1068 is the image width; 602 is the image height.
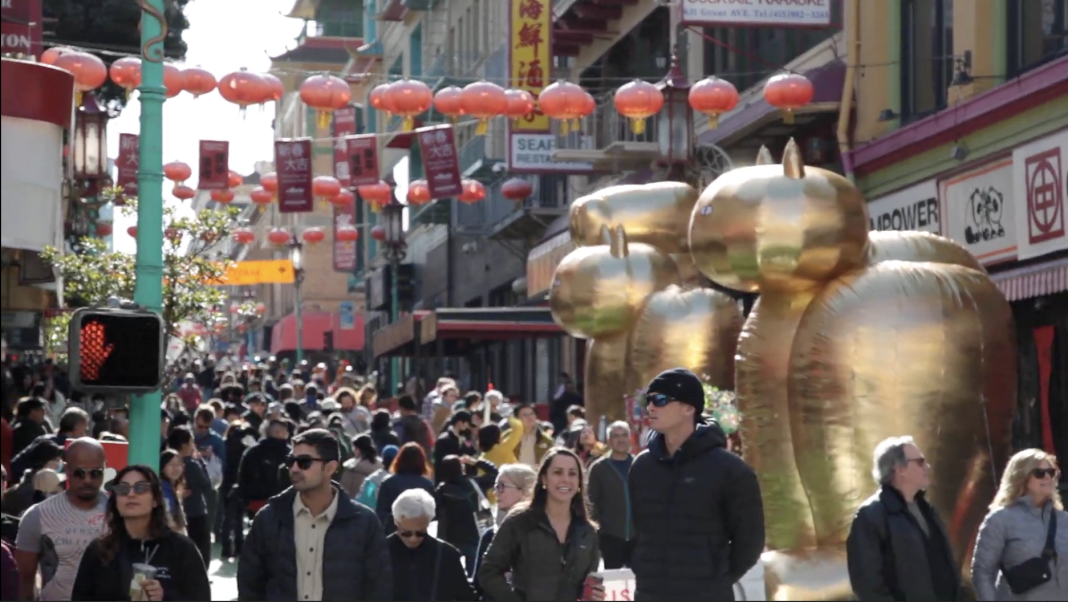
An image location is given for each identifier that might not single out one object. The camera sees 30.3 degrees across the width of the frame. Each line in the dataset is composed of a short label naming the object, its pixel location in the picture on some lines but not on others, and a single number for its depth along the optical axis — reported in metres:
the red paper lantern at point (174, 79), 20.56
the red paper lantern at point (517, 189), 35.44
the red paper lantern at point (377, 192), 31.38
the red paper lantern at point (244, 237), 36.28
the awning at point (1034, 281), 16.59
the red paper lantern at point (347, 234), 41.44
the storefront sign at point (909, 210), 19.98
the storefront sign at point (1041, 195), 16.89
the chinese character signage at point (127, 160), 27.66
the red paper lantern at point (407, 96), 21.36
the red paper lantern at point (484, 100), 21.45
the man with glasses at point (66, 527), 9.08
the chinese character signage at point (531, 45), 28.44
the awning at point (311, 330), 79.38
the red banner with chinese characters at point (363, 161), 31.03
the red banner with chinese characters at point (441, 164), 29.67
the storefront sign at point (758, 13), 20.12
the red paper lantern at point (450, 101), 21.28
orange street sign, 68.31
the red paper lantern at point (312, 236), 44.44
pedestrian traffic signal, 9.83
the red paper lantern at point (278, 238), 43.94
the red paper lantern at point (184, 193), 29.83
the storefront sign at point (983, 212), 18.22
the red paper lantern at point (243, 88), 20.89
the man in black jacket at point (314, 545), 8.19
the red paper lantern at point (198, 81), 20.67
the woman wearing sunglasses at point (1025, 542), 8.70
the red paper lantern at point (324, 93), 21.53
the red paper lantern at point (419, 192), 32.38
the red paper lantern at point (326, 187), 30.89
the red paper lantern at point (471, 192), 32.78
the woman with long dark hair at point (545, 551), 8.86
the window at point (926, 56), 20.31
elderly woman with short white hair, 9.45
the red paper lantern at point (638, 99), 21.50
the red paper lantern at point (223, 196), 30.39
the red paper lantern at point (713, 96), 20.83
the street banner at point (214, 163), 29.97
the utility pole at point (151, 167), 11.03
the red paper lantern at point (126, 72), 20.34
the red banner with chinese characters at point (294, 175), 29.88
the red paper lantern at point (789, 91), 20.55
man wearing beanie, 7.68
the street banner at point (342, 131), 45.91
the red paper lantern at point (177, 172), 29.81
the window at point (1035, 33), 17.62
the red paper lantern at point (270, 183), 32.31
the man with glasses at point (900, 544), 8.06
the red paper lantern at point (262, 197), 33.50
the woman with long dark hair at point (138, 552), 7.56
